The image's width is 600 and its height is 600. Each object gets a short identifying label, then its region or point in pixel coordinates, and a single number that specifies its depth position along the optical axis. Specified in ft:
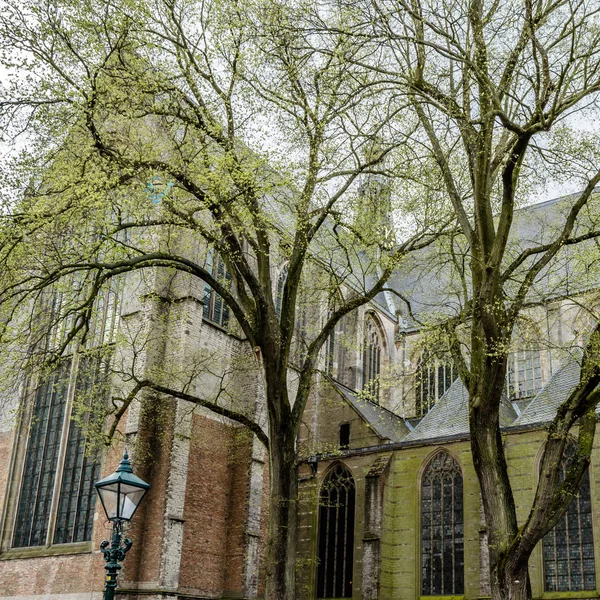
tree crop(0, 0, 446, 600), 33.27
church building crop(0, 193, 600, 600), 53.11
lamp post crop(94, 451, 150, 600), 26.66
